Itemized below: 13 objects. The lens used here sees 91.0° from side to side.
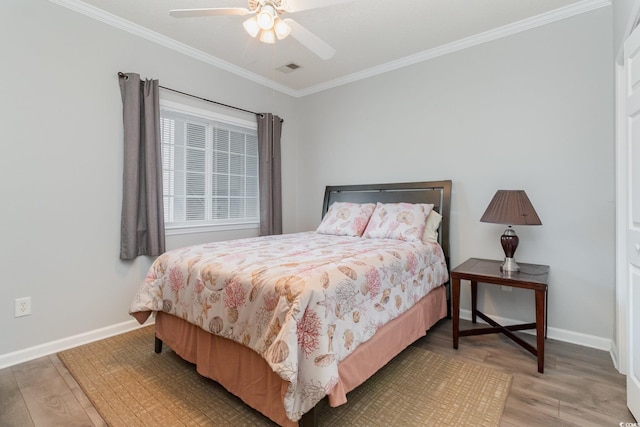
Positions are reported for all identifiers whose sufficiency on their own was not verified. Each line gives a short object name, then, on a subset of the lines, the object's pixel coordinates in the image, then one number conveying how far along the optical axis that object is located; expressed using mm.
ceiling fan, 1926
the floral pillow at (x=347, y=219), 3223
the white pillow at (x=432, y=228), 2930
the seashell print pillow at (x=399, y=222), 2875
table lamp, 2336
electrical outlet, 2283
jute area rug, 1640
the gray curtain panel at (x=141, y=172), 2758
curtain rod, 2746
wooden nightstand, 2102
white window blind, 3230
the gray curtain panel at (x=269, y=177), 3953
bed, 1391
